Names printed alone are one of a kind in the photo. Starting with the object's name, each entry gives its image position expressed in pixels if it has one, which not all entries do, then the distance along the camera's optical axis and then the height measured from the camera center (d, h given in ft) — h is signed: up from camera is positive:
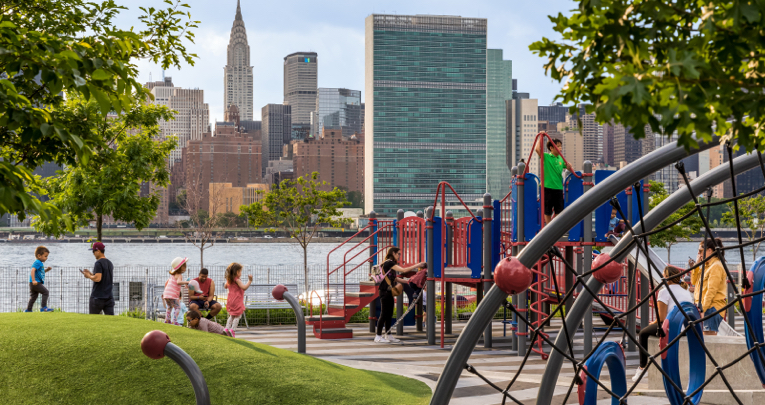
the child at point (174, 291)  37.37 -4.65
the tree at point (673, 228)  100.40 -2.02
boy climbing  35.70 +1.74
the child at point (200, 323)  30.63 -5.13
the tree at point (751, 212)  99.96 +0.16
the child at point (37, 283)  44.06 -4.68
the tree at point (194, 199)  103.88 +2.21
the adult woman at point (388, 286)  40.98 -4.47
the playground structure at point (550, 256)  10.28 -1.83
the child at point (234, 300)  36.01 -4.77
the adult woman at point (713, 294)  25.98 -3.19
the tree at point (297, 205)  84.02 +0.93
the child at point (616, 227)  36.94 -0.85
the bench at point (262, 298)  51.26 -7.08
